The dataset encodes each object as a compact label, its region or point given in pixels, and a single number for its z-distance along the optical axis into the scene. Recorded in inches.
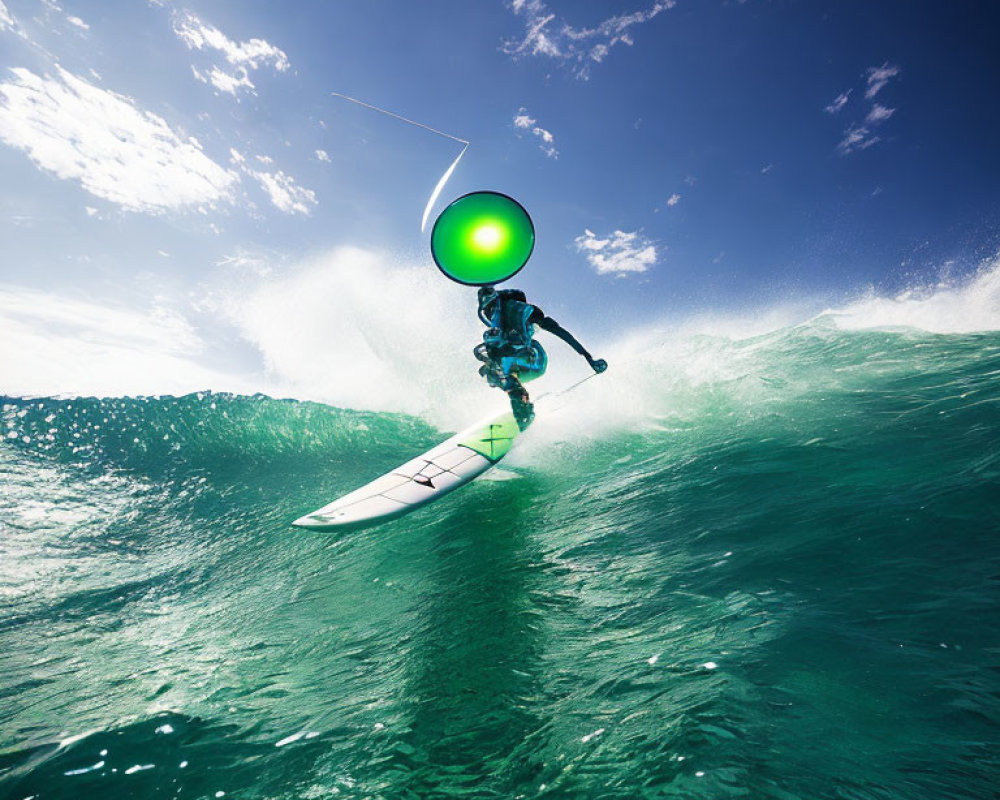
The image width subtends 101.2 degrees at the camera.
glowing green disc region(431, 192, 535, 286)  232.4
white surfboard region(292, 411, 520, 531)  225.0
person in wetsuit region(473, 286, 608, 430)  253.6
